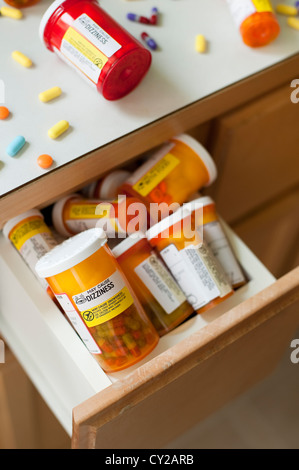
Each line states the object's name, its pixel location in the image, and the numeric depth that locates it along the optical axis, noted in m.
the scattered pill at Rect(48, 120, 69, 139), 0.69
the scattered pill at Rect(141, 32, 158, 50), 0.76
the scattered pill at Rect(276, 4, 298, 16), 0.83
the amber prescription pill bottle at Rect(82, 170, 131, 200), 0.80
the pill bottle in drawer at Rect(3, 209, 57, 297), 0.71
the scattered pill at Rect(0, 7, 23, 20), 0.76
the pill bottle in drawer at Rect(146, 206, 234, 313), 0.70
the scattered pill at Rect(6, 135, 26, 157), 0.67
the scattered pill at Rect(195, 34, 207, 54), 0.78
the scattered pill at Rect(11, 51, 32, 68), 0.73
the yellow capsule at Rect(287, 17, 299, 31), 0.82
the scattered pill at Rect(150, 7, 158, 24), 0.78
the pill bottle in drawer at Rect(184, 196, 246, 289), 0.75
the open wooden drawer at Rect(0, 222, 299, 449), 0.60
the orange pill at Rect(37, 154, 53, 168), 0.67
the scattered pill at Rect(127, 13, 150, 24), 0.78
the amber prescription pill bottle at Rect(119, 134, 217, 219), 0.77
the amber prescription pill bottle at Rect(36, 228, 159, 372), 0.62
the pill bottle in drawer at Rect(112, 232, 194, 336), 0.70
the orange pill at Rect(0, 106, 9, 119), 0.69
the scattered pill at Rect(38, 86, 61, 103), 0.71
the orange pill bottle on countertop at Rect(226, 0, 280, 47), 0.76
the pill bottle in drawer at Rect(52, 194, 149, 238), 0.73
